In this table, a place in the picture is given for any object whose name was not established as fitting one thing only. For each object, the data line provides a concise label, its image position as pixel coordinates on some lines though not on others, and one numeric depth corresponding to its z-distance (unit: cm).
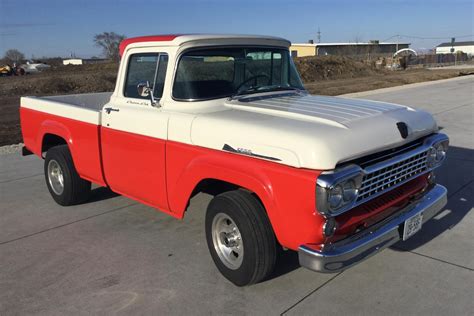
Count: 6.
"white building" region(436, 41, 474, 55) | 11850
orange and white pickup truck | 288
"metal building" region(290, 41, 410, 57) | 6626
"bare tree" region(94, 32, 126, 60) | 6438
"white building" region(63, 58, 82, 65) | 9694
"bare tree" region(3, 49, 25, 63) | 7879
